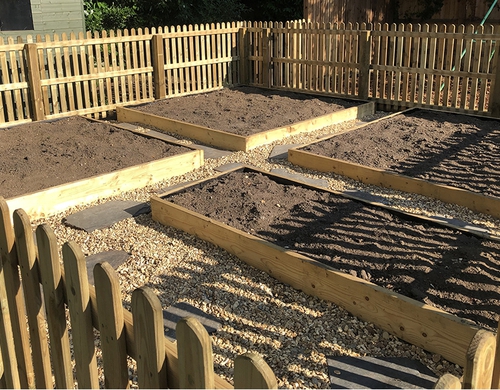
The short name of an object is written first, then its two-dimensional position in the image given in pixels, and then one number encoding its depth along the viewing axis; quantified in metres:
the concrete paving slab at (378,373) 3.36
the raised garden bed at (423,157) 6.44
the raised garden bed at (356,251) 3.85
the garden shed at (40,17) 11.23
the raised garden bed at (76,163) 6.26
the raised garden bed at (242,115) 8.86
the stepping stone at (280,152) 8.16
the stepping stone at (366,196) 6.35
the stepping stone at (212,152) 8.23
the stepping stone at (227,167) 7.42
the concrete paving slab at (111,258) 4.91
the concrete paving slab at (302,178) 6.85
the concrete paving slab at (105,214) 5.79
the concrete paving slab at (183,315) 3.92
